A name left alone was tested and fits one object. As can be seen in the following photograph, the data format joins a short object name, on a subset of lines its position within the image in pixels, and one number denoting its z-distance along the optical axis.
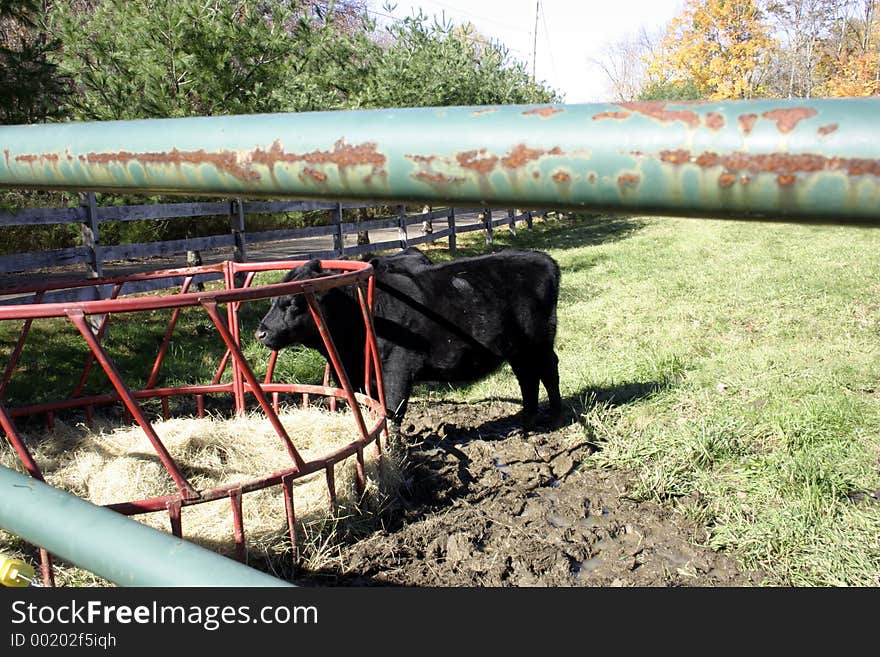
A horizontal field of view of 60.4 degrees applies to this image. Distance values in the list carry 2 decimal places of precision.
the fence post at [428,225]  17.50
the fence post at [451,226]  17.61
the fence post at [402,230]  15.48
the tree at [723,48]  29.78
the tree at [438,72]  14.73
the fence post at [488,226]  20.02
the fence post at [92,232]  8.77
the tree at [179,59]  9.68
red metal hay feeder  2.30
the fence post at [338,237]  13.41
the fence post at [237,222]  11.06
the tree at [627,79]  57.16
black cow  5.63
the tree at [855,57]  27.00
